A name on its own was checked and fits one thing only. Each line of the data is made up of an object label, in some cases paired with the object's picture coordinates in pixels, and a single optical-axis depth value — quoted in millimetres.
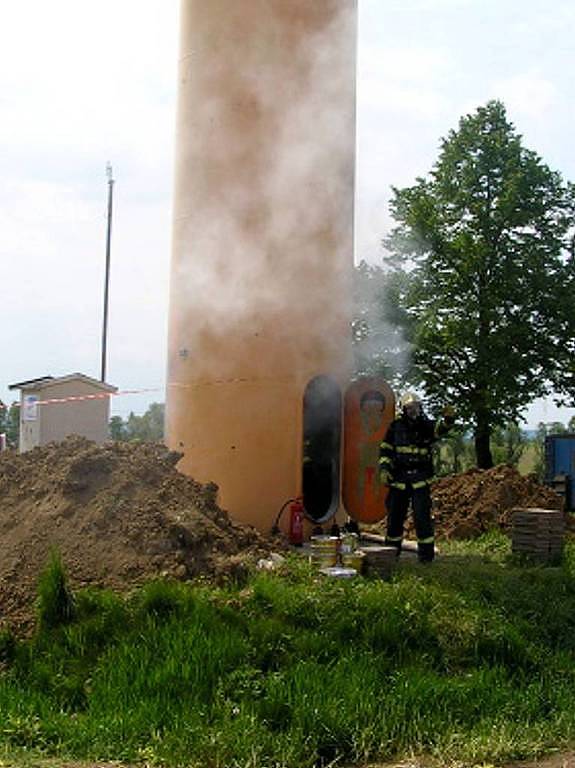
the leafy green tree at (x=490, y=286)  21406
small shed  14766
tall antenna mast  27175
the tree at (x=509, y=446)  26422
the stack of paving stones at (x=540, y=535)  9938
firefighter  9875
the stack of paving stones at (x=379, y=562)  8406
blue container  20047
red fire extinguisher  10574
